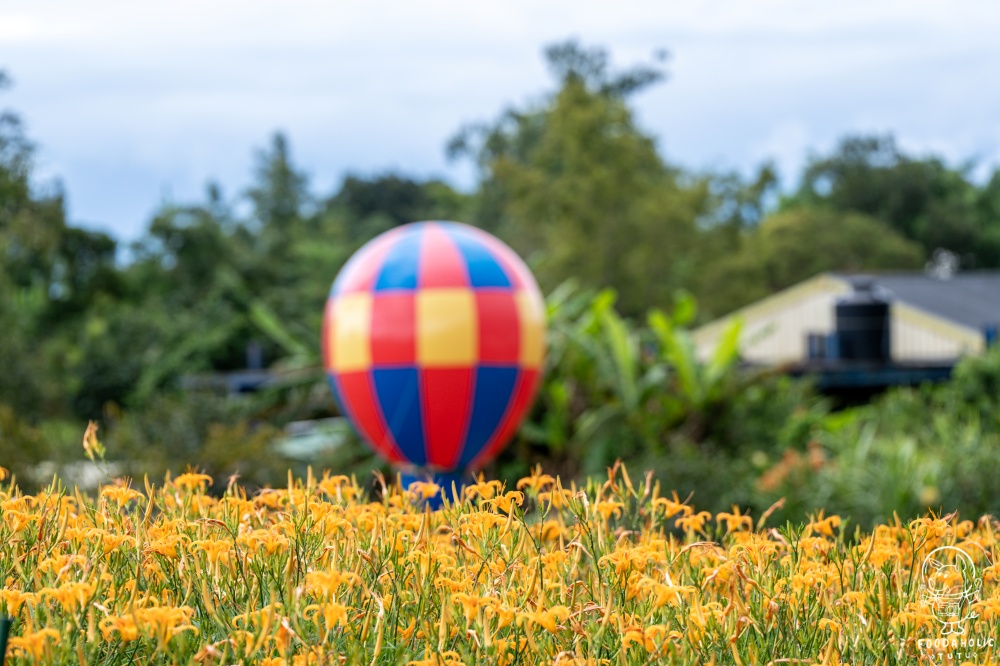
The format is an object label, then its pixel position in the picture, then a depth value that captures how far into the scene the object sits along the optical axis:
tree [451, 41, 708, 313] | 33.94
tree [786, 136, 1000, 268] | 58.22
